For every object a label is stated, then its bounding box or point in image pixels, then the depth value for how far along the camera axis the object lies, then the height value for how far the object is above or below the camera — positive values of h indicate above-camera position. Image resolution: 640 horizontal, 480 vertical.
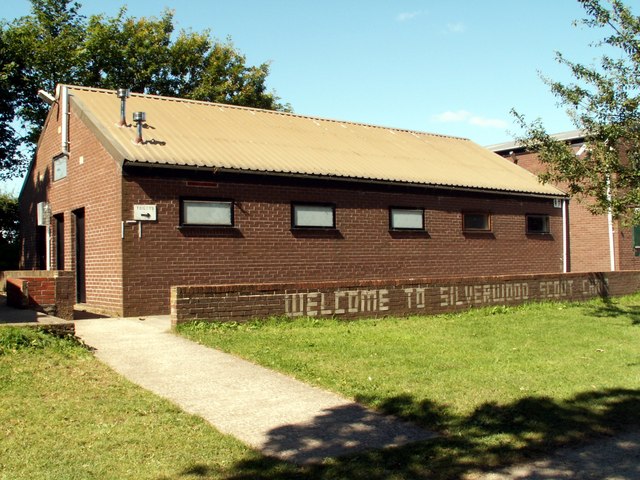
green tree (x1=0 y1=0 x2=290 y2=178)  26.86 +8.26
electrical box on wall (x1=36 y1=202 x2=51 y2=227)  18.19 +1.00
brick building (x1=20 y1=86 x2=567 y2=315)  14.30 +1.08
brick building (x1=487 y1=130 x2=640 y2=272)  25.38 +0.04
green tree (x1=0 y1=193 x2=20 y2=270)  26.23 +1.14
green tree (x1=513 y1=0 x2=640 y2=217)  13.61 +2.30
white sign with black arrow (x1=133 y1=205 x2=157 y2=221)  13.95 +0.78
